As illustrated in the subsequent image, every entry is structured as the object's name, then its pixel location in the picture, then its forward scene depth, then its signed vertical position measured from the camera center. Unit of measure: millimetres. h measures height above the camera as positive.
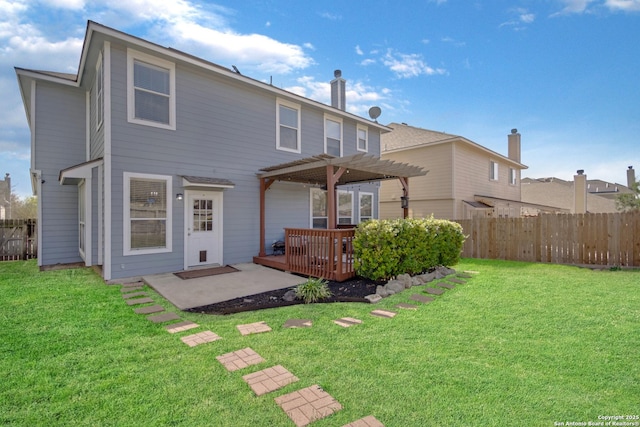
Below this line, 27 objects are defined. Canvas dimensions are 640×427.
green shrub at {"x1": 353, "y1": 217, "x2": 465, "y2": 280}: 6227 -736
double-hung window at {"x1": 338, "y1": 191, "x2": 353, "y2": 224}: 11484 +262
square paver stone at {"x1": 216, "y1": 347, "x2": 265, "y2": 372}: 2819 -1424
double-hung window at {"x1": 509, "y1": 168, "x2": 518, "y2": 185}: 19417 +2445
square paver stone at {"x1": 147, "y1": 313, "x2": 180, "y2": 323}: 4066 -1442
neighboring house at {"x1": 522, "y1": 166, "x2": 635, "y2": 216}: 24562 +1733
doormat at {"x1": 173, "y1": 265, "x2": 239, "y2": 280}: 6759 -1394
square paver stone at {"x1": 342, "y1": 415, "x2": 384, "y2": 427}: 1990 -1405
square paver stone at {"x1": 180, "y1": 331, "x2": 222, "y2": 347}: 3355 -1437
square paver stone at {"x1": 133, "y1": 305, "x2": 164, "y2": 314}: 4420 -1441
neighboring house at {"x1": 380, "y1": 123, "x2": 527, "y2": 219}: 14711 +1899
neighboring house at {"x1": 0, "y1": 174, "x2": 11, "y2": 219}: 33969 +2150
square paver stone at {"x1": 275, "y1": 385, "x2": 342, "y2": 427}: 2074 -1412
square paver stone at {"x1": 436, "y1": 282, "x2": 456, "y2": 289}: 5985 -1456
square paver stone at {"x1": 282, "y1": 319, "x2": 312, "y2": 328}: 3873 -1451
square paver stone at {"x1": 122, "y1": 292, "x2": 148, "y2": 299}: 5258 -1440
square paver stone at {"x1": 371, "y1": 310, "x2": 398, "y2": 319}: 4262 -1459
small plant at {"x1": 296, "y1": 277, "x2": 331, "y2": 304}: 5074 -1355
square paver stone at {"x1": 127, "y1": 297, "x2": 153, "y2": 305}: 4875 -1433
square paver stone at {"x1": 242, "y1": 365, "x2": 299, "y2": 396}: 2426 -1417
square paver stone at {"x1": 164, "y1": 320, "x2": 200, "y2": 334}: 3724 -1446
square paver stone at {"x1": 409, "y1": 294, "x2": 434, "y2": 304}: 5020 -1466
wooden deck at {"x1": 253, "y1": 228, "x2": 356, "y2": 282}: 6477 -902
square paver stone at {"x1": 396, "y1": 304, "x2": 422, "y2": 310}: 4652 -1471
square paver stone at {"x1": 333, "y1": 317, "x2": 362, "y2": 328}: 3942 -1456
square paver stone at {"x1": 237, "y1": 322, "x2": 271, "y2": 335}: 3654 -1444
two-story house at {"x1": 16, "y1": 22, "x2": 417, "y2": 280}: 6500 +1346
